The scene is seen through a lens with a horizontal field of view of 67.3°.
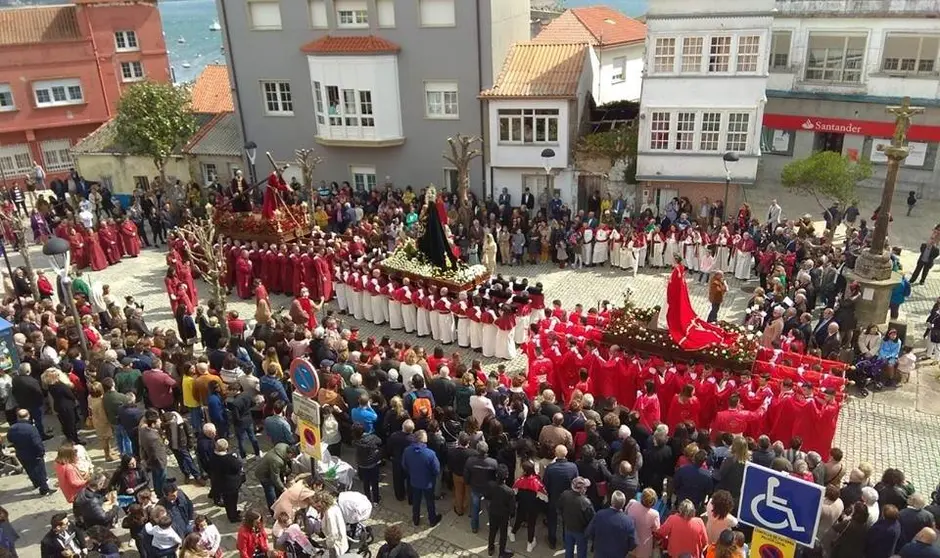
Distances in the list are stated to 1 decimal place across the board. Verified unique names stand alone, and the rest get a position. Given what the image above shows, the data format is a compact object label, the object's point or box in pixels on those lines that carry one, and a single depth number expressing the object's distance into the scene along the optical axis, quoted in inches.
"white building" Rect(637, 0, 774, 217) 893.2
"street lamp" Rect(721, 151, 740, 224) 876.0
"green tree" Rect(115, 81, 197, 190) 1117.1
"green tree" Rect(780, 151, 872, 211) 838.5
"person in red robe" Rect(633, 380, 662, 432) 458.3
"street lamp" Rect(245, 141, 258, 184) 881.5
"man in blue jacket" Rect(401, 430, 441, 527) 403.2
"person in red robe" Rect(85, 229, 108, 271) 910.4
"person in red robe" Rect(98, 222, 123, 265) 929.5
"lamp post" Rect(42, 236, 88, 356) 508.1
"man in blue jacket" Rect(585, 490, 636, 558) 341.1
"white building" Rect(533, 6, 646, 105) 1141.7
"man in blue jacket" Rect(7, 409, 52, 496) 431.2
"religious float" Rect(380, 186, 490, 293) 689.0
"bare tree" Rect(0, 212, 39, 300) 645.3
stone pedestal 617.6
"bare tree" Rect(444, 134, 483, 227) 893.2
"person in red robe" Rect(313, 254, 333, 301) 769.6
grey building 1024.9
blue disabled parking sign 271.4
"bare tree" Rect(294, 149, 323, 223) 924.0
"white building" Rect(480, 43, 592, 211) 992.2
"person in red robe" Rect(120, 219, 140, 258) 953.5
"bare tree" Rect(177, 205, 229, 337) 614.5
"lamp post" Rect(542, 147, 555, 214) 970.1
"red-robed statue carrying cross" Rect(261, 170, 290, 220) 826.2
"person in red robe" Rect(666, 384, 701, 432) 465.4
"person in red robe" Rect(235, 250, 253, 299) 799.1
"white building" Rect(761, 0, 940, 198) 1055.0
